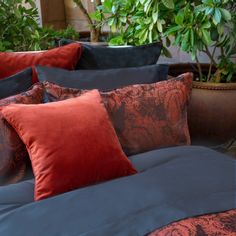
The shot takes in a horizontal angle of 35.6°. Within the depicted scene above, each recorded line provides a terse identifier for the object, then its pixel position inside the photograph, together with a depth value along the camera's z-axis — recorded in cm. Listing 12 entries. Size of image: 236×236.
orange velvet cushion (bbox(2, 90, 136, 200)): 122
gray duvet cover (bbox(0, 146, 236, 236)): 102
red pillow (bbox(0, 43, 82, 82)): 160
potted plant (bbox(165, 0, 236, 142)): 200
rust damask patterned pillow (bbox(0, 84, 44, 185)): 133
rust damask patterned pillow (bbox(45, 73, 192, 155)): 151
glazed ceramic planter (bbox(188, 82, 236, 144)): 217
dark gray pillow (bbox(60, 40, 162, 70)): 177
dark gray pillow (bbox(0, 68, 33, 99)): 147
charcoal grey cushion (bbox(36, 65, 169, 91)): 157
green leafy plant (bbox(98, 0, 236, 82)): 199
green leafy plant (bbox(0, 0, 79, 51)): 229
